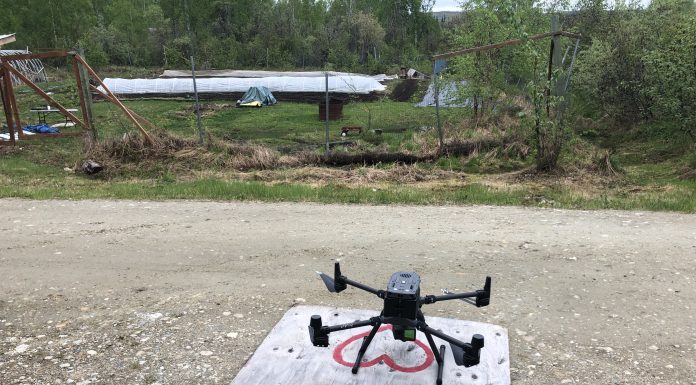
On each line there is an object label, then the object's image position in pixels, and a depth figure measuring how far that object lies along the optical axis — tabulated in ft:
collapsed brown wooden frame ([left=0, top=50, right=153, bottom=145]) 33.81
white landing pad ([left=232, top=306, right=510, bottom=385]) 10.19
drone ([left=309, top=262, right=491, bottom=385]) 9.15
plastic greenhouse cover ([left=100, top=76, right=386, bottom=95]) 85.56
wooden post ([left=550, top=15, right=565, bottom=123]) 27.81
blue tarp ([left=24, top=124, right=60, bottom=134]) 46.92
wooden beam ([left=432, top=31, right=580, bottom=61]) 27.81
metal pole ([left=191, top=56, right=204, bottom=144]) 33.11
